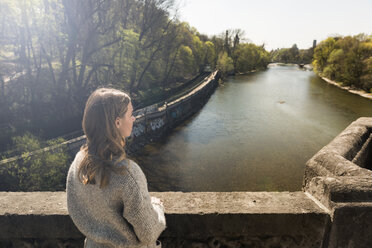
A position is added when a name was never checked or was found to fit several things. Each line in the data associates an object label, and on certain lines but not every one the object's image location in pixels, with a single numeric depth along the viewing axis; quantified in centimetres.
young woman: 127
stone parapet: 210
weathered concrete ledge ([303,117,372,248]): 209
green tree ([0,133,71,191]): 971
